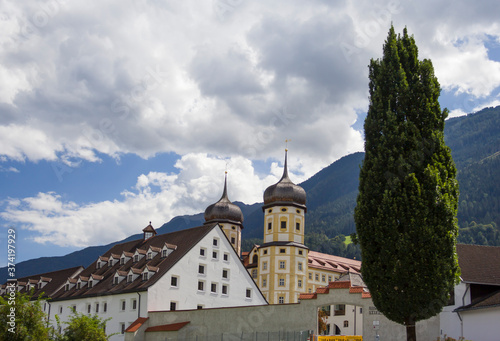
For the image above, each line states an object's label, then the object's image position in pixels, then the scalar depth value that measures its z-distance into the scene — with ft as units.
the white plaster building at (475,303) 114.21
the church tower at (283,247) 296.71
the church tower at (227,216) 330.13
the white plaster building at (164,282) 174.70
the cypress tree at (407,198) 85.30
